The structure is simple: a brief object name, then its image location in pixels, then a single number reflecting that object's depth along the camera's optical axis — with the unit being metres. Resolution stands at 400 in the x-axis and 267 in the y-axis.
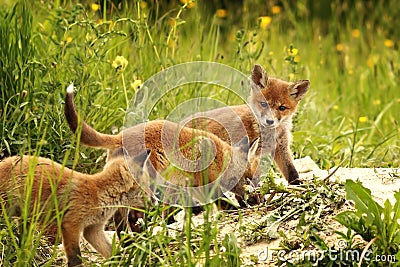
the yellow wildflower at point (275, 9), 20.21
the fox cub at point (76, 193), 8.27
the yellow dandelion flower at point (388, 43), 20.22
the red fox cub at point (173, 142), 9.12
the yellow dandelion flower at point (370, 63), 19.30
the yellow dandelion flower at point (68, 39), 12.10
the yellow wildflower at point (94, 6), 13.01
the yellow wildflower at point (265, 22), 16.96
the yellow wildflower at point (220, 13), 19.12
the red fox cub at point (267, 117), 11.28
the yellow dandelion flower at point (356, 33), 21.56
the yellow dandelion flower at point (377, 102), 16.66
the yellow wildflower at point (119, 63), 11.35
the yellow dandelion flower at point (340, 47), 20.53
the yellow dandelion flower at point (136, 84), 11.45
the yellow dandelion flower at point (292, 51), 13.01
